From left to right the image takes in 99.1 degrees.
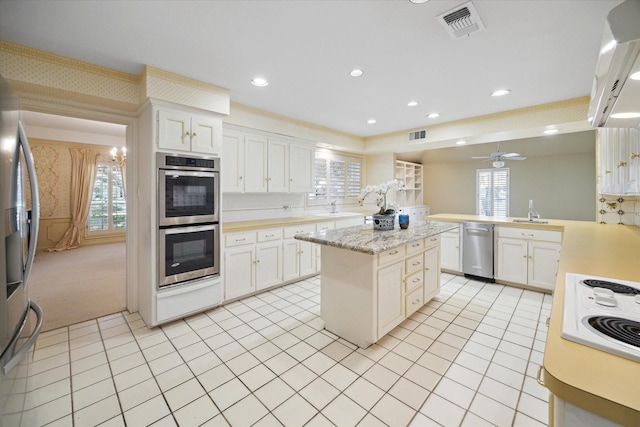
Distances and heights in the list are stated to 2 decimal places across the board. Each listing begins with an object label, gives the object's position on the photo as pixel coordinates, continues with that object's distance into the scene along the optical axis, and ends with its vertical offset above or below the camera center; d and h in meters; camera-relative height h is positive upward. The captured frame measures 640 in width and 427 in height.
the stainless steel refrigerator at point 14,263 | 1.07 -0.24
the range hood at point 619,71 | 0.84 +0.56
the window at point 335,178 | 5.36 +0.71
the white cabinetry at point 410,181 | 6.98 +0.88
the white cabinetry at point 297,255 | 3.96 -0.66
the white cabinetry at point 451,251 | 4.38 -0.62
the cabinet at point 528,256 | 3.61 -0.59
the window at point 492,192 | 7.10 +0.58
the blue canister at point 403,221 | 3.11 -0.09
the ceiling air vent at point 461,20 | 1.77 +1.32
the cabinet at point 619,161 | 2.23 +0.54
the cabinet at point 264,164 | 3.61 +0.70
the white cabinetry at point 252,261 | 3.34 -0.65
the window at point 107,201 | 7.00 +0.26
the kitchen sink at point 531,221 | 3.92 -0.11
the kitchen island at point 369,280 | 2.32 -0.63
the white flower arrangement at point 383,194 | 2.98 +0.21
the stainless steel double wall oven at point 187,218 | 2.72 -0.07
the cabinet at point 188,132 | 2.69 +0.84
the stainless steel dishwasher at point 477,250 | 4.07 -0.56
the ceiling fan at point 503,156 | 4.54 +0.97
